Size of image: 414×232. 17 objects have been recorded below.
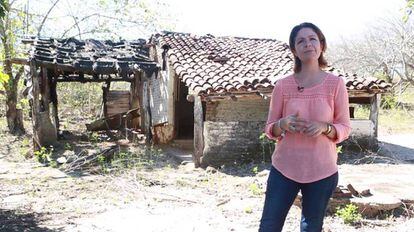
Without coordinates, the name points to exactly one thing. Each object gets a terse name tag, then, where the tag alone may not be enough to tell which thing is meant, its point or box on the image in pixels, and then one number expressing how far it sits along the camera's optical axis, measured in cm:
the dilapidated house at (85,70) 1138
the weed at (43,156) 1042
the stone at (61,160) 1002
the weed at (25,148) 1143
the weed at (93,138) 1367
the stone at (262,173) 881
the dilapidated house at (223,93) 1029
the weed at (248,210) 609
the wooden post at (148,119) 1274
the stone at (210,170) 981
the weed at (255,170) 922
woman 235
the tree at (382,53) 1938
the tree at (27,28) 1452
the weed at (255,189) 736
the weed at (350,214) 557
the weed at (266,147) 1046
